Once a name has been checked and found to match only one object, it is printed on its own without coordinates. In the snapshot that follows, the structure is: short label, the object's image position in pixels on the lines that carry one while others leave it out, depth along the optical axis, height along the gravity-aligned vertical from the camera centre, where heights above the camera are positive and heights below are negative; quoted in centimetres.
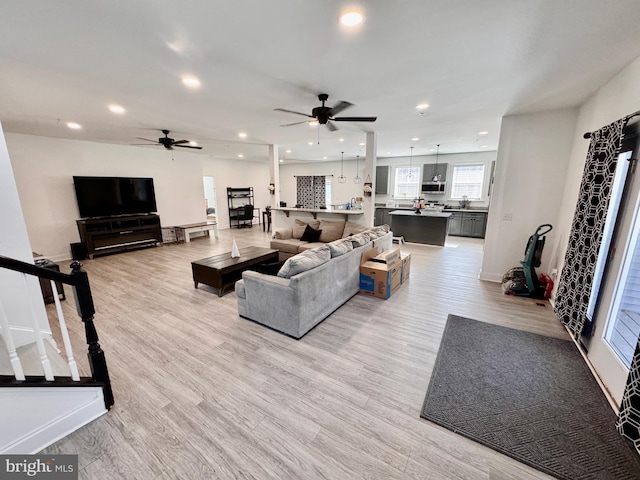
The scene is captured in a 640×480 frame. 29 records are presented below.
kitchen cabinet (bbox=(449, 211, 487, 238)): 808 -104
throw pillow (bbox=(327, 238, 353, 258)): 328 -74
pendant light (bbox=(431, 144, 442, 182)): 883 +55
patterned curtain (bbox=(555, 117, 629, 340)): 238 -33
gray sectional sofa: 268 -113
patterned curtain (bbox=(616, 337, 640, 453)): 159 -138
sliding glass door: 209 -84
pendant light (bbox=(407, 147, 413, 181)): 939 +69
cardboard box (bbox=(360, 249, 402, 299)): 368 -121
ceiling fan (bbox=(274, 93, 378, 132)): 324 +103
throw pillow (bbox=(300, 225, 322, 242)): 534 -90
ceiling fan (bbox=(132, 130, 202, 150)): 497 +97
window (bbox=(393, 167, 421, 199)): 952 +34
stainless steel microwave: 890 +14
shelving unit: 1029 -38
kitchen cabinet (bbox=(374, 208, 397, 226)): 917 -86
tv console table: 583 -102
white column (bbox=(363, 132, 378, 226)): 552 +48
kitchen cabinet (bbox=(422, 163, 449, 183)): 879 +74
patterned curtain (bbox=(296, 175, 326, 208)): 1159 +8
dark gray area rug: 154 -158
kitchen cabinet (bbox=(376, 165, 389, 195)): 972 +49
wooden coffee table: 373 -116
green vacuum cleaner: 377 -130
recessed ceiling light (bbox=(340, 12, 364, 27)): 175 +122
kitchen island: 701 -98
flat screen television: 586 -11
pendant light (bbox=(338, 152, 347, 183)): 1080 +75
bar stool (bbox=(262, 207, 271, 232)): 981 -111
